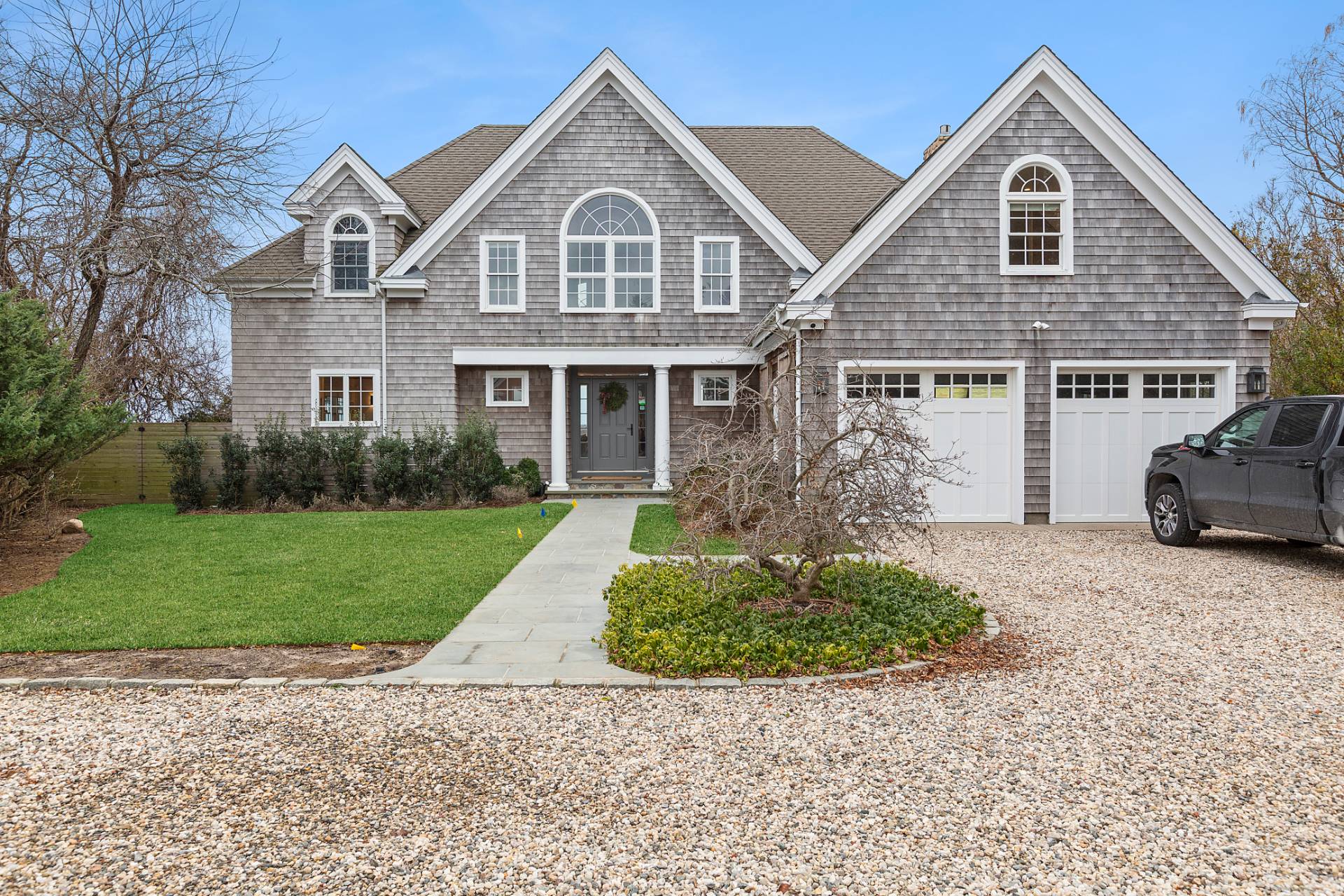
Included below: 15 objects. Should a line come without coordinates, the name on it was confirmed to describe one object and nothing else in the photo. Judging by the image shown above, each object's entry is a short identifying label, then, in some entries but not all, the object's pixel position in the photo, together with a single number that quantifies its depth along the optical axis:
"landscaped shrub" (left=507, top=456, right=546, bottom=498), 16.47
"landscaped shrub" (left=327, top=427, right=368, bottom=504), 15.98
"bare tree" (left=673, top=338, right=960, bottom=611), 6.12
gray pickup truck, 8.55
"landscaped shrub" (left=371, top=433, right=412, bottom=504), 15.80
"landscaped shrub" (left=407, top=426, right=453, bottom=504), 15.92
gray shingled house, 12.77
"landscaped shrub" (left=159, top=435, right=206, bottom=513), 16.14
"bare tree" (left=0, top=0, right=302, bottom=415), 12.91
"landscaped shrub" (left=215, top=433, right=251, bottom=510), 16.12
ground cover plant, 5.53
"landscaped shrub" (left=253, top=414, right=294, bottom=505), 16.05
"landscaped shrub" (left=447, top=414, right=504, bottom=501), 15.94
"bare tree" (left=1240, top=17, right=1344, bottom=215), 19.62
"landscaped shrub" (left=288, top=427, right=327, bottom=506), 16.03
